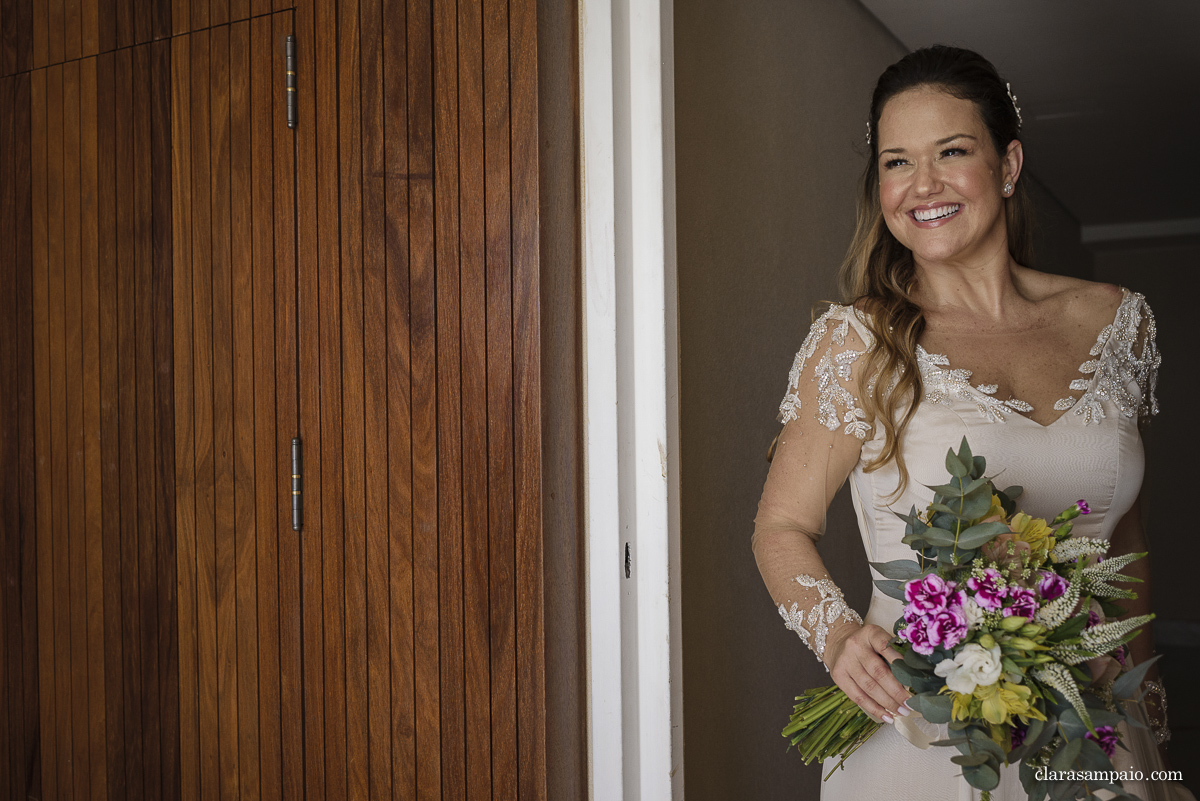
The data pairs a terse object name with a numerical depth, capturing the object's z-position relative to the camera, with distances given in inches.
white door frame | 63.5
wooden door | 63.5
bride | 59.2
